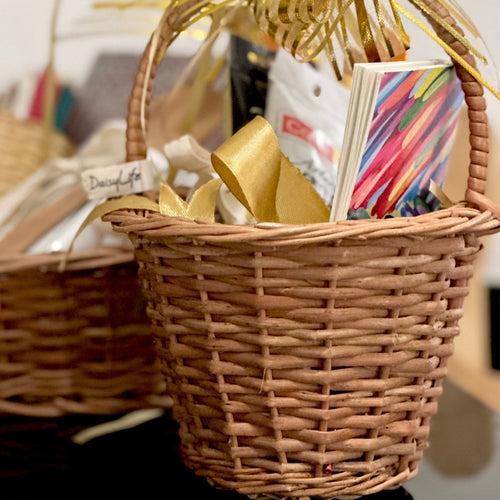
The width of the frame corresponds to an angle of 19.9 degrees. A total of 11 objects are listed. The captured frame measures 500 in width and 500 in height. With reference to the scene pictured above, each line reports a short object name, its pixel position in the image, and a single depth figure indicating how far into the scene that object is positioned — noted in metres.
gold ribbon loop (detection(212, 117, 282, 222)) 0.83
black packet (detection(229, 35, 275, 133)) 1.00
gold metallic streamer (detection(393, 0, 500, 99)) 0.83
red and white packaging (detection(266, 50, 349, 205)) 0.97
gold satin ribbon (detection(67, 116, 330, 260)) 0.84
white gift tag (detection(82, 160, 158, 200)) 0.89
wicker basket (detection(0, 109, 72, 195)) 1.31
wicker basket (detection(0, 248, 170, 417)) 1.00
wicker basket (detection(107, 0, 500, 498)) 0.80
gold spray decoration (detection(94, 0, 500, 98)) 0.84
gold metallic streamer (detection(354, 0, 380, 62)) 0.86
